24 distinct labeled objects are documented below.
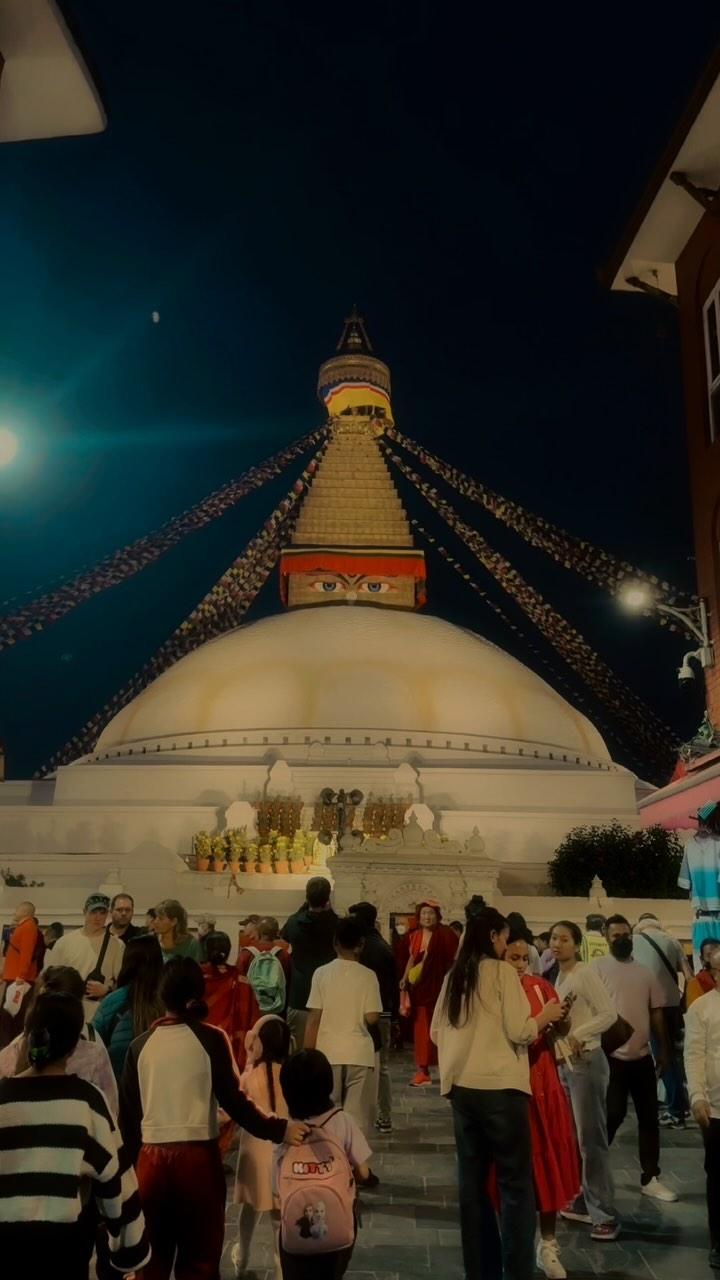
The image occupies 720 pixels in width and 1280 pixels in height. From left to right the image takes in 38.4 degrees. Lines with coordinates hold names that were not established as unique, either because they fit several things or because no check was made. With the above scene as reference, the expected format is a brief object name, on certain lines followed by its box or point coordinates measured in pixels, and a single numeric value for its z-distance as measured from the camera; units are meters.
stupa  17.64
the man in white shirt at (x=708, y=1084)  4.76
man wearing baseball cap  5.81
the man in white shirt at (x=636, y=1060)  5.84
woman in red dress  4.65
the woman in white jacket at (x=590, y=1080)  5.13
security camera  14.08
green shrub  19.75
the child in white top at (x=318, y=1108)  3.22
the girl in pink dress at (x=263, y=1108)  4.43
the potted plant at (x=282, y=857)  20.59
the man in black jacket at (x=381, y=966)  6.40
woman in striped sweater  2.57
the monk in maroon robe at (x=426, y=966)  9.38
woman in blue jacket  4.41
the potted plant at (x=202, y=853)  20.98
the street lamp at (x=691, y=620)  13.87
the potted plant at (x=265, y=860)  20.48
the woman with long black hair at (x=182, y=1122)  3.51
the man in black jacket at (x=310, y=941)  6.09
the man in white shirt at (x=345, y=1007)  5.35
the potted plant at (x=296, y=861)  20.67
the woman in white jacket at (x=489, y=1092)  4.09
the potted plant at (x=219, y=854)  20.78
